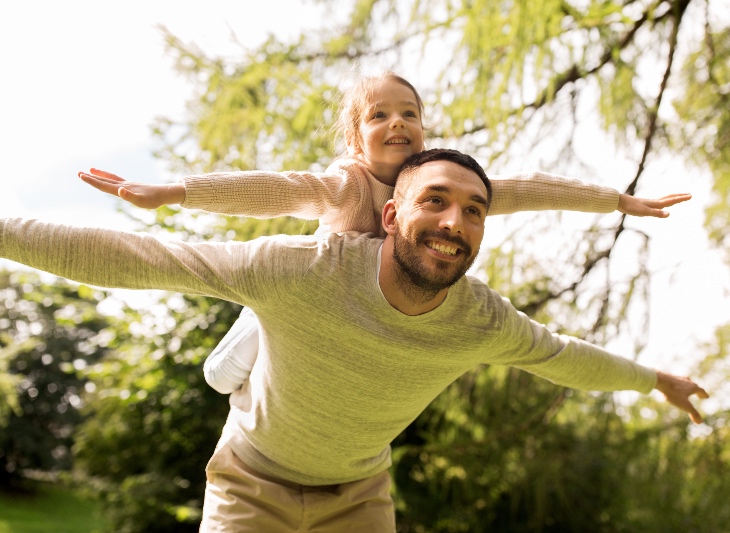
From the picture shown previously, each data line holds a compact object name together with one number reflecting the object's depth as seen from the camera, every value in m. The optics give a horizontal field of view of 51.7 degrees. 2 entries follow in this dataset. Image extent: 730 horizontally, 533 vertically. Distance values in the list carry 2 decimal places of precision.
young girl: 1.51
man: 1.40
